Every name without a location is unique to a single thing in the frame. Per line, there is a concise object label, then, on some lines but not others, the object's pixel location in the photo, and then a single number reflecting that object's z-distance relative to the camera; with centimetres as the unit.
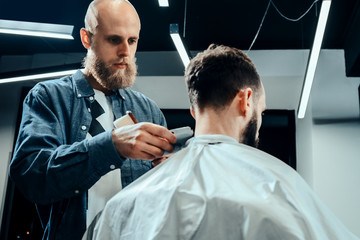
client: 108
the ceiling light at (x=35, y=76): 396
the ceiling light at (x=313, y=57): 272
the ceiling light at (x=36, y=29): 321
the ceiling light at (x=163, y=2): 276
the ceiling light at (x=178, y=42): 317
